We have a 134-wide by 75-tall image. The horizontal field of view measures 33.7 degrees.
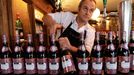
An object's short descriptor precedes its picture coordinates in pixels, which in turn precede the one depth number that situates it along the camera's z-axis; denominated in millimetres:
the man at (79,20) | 1705
